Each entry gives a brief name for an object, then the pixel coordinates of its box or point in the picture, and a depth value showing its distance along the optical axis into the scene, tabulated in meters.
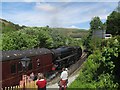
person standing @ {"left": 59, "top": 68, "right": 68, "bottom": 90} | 5.54
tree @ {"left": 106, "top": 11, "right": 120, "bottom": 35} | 17.95
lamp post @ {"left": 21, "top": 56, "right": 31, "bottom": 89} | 5.64
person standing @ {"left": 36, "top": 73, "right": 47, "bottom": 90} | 4.77
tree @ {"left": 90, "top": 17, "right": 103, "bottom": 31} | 28.65
